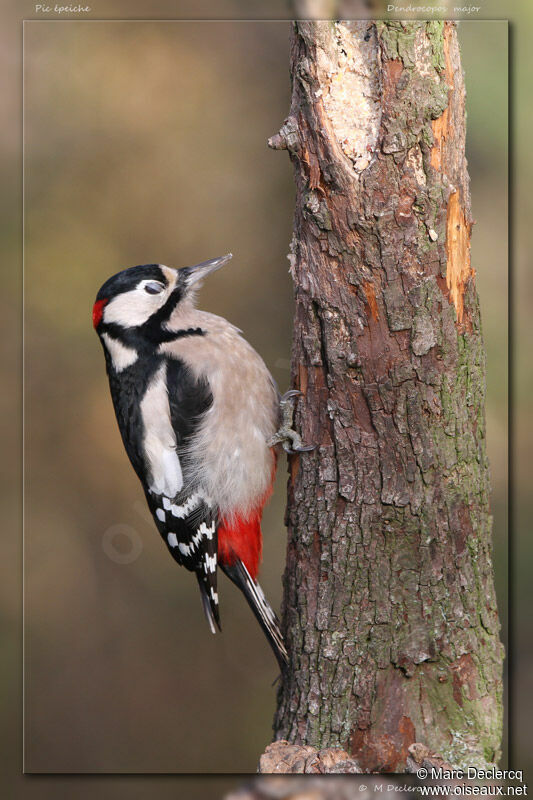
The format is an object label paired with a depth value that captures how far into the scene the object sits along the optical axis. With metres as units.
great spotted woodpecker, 6.73
